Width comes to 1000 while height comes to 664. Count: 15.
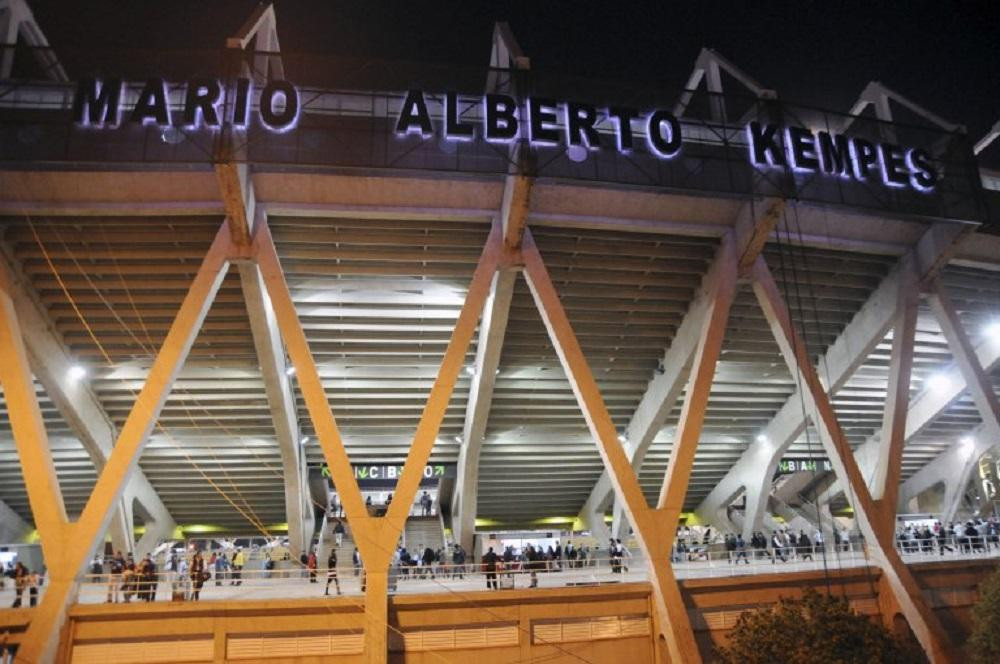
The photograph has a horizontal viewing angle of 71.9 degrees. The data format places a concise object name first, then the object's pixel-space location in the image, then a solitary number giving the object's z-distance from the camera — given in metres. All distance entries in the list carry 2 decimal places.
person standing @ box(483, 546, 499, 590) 19.65
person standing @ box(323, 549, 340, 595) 18.05
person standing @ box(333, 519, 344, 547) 30.55
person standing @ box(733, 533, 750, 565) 23.49
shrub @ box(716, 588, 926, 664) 13.35
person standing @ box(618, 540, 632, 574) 24.45
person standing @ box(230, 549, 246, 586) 24.51
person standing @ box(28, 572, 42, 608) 17.98
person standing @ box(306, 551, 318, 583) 21.93
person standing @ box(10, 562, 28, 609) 17.78
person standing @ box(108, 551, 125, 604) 18.26
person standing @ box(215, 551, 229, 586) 23.41
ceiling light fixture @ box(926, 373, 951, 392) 31.95
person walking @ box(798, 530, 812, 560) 26.81
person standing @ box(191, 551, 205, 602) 18.11
